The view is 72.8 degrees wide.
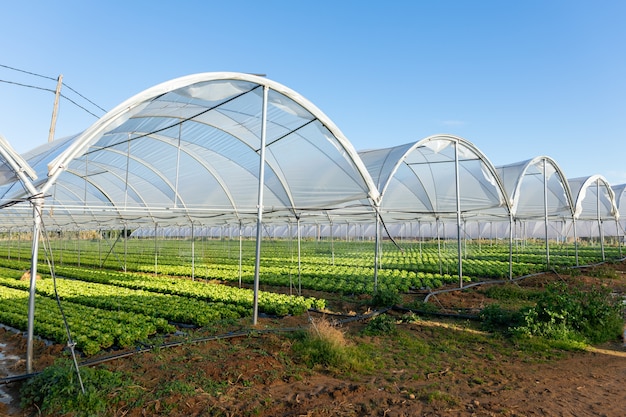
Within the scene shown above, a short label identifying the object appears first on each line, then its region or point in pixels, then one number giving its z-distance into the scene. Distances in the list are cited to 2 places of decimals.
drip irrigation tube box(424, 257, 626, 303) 14.67
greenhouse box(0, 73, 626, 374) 9.77
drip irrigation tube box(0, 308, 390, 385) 6.50
